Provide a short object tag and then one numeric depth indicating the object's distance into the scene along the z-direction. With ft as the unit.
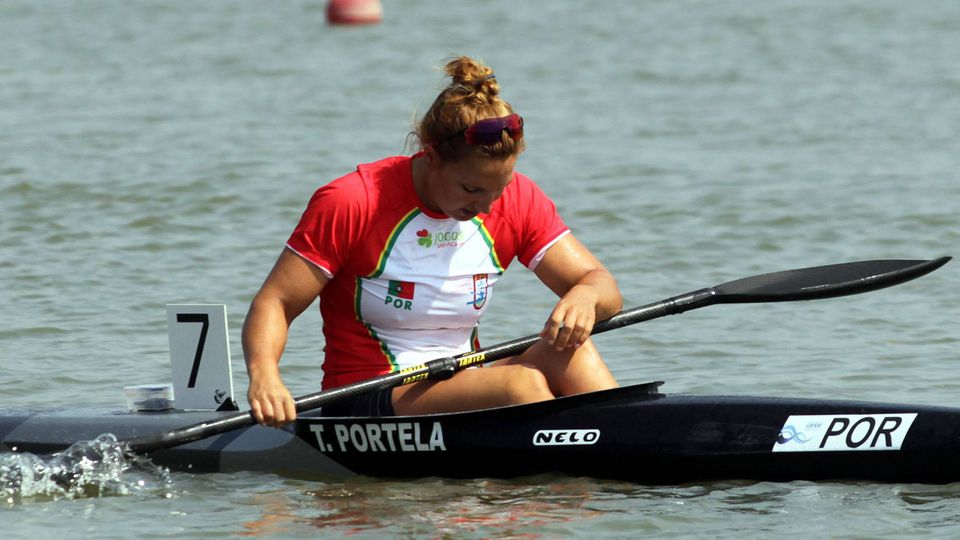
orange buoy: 135.23
